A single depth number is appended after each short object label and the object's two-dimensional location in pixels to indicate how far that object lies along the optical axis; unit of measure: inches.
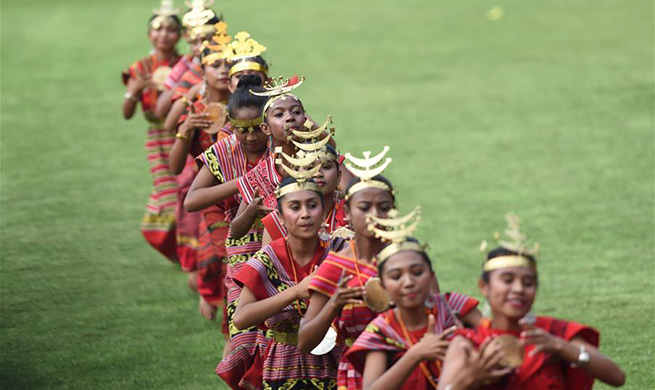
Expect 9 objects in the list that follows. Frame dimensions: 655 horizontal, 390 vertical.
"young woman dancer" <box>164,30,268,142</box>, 619.2
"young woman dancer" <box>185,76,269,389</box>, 548.4
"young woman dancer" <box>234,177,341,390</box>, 454.6
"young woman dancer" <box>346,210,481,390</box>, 371.9
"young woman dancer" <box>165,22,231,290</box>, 660.1
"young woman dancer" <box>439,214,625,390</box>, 349.7
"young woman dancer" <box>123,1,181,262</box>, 826.2
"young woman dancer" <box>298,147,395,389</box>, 419.5
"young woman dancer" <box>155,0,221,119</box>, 748.6
